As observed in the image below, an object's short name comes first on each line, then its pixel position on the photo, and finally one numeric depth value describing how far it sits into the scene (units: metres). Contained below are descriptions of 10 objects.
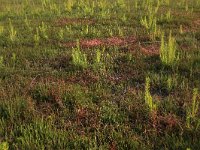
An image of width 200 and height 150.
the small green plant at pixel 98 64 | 4.41
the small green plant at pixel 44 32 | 5.98
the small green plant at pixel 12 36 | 5.87
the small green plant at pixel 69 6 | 8.31
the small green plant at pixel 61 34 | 5.90
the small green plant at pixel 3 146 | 2.50
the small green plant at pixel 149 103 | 3.11
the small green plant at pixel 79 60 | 4.40
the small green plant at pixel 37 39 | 5.76
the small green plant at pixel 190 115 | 2.88
